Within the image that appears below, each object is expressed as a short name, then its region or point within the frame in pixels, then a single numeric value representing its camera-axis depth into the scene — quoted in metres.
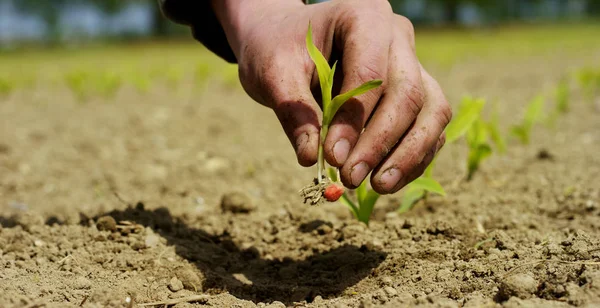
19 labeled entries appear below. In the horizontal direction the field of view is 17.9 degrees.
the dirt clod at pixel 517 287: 0.86
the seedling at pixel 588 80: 3.37
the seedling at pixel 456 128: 1.00
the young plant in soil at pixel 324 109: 0.85
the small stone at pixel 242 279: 0.94
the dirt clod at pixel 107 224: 0.97
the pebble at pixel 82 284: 0.90
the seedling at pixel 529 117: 1.32
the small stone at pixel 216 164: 1.30
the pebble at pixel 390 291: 0.88
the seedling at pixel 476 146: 1.09
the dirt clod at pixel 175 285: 0.91
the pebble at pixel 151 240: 0.96
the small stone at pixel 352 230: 0.99
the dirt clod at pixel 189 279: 0.92
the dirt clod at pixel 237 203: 1.05
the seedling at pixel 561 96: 3.02
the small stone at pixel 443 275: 0.89
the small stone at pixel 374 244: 0.96
